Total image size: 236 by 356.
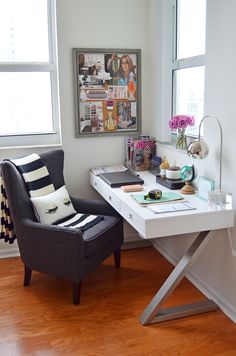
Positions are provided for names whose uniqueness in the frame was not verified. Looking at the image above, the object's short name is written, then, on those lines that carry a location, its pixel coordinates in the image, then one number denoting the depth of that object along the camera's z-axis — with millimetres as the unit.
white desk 2139
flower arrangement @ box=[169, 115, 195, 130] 2820
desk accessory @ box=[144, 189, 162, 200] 2441
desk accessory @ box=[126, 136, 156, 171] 3369
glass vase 2903
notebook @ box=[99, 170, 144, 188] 2856
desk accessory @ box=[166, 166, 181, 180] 2777
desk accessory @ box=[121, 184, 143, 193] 2701
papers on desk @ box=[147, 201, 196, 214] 2227
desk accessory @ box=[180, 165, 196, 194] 2619
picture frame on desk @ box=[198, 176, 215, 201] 2407
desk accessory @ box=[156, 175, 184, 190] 2730
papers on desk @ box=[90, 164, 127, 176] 3288
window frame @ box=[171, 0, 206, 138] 2850
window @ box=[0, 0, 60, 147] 3180
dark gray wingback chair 2518
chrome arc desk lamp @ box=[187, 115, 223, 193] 2369
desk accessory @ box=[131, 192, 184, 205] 2396
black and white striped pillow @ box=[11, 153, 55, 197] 2820
